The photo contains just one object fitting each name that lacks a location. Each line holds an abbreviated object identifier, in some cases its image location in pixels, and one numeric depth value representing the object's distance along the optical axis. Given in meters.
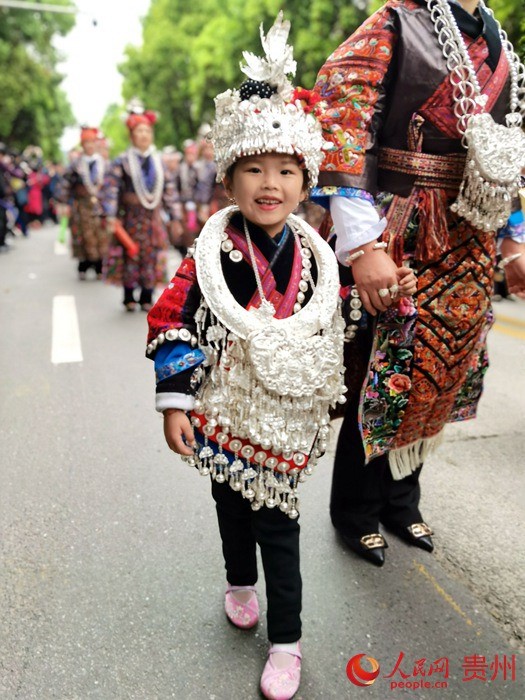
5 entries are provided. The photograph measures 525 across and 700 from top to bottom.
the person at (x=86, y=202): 8.45
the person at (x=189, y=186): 10.19
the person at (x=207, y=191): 9.96
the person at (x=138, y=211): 6.16
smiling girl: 1.59
